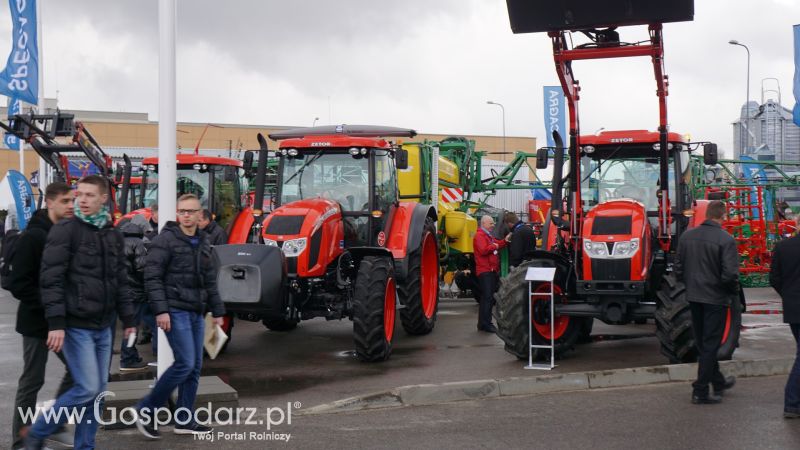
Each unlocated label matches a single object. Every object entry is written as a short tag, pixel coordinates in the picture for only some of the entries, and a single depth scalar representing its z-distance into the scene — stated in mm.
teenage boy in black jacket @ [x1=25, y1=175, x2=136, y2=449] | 5664
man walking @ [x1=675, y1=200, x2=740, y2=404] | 8172
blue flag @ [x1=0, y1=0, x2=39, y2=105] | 18875
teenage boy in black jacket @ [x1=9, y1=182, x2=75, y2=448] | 5957
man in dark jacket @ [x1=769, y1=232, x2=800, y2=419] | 7586
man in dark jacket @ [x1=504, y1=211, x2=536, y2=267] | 14164
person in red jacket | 13219
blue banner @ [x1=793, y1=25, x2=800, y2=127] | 21406
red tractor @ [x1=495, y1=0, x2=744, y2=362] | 9977
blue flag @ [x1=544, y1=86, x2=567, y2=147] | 29883
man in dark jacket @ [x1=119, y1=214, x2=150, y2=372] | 9891
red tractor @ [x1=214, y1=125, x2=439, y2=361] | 10250
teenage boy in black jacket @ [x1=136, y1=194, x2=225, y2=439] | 6699
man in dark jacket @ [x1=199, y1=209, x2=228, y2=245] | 11828
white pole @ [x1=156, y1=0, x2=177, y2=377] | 8141
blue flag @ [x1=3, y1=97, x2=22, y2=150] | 22422
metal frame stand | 9805
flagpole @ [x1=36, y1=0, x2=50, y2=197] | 20314
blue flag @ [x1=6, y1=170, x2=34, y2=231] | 22078
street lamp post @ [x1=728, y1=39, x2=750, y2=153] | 40088
